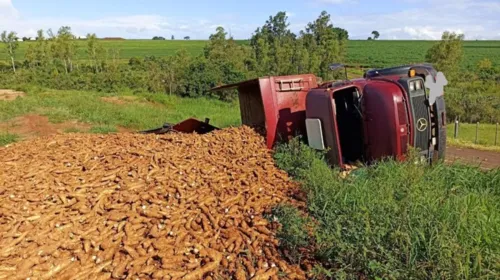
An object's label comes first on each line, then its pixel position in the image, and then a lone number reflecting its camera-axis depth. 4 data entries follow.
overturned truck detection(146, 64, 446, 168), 5.00
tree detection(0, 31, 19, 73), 36.88
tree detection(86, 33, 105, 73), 33.84
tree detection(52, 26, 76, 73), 34.22
